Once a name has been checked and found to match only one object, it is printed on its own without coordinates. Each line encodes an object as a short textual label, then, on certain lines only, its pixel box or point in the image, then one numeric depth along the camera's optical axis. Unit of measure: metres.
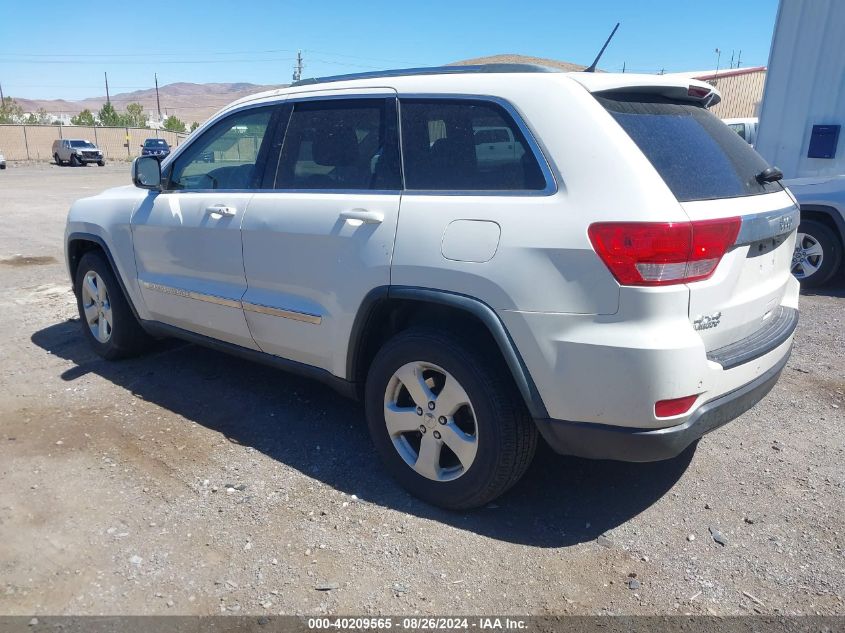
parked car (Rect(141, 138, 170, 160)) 41.98
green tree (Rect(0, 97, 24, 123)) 70.52
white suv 2.48
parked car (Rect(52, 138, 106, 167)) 39.62
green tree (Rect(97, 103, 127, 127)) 70.75
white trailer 7.02
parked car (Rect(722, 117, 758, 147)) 11.48
